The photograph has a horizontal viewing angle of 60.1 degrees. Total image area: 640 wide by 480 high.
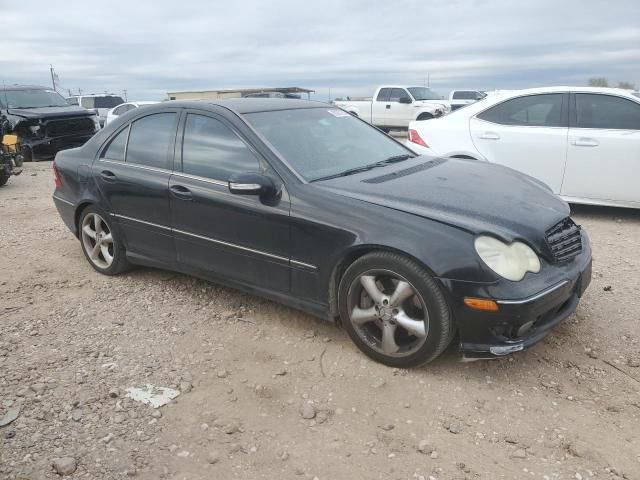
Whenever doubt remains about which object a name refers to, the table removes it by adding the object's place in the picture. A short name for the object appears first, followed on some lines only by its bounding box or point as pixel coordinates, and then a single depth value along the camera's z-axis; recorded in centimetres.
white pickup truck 1933
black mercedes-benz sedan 294
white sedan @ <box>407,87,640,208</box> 623
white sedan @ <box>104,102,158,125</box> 1714
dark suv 1255
